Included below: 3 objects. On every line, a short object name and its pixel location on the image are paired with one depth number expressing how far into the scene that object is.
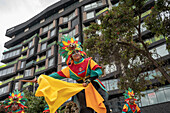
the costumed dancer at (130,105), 6.70
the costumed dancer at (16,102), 6.30
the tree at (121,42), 7.93
